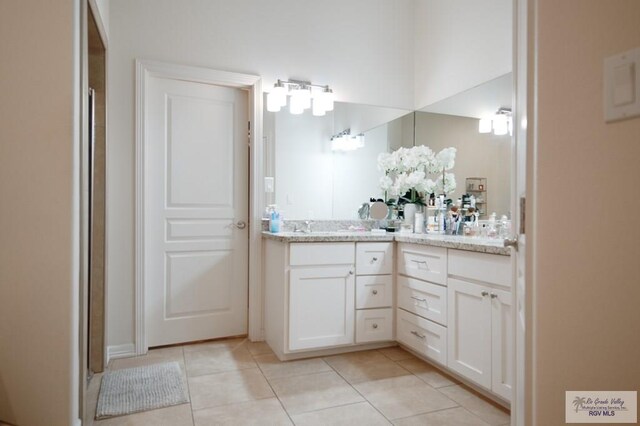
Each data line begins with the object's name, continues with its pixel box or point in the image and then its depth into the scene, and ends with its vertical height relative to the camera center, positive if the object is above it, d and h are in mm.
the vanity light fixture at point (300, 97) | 3096 +903
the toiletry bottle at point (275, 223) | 2973 -85
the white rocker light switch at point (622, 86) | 521 +168
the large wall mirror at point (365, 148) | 2773 +497
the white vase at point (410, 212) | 3318 -1
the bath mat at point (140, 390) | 2027 -980
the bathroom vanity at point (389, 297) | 2107 -542
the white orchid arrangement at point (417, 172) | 3129 +331
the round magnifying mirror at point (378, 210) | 3471 +15
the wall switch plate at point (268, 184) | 3135 +213
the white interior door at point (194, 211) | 2906 +3
